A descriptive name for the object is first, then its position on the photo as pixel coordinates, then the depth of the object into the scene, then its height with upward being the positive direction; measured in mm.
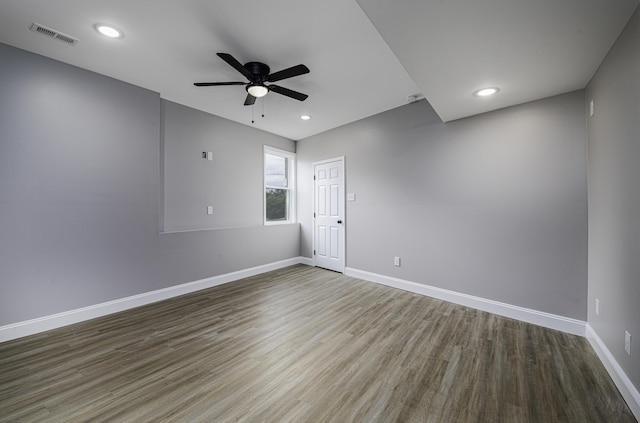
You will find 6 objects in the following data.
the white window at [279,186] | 5055 +519
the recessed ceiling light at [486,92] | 2500 +1229
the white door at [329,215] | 4621 -101
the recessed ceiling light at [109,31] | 2111 +1589
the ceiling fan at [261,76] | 2318 +1347
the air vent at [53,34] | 2121 +1586
